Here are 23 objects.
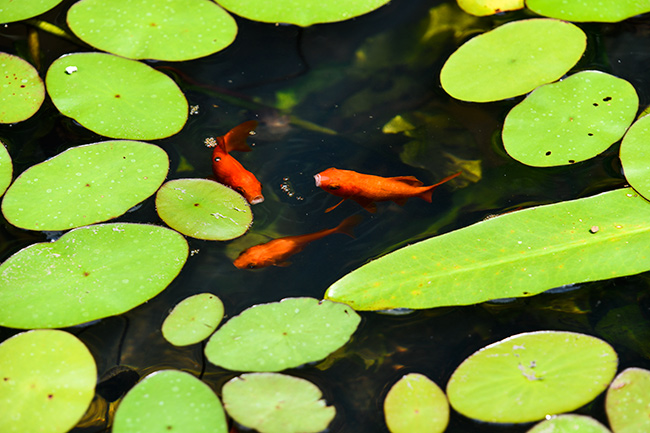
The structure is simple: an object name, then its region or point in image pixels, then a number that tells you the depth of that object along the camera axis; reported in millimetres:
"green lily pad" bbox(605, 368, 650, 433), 3275
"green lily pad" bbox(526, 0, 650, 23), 5055
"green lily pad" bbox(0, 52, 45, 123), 4586
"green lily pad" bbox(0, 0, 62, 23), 5005
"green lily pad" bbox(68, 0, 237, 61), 4859
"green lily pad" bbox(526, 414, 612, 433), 3248
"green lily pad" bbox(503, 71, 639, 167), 4328
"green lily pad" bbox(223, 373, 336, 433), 3297
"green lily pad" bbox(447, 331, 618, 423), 3363
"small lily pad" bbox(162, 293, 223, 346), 3627
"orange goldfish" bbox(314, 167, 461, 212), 4277
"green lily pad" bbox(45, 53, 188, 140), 4500
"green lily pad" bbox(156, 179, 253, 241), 4078
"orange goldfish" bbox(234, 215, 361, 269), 4023
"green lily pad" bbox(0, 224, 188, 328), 3684
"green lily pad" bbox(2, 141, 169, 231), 4039
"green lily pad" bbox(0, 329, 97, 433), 3303
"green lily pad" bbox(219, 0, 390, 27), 4973
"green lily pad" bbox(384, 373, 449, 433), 3324
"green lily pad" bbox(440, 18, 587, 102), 4687
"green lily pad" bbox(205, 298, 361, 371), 3510
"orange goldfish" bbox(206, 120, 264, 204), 4289
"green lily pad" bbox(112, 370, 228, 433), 3268
